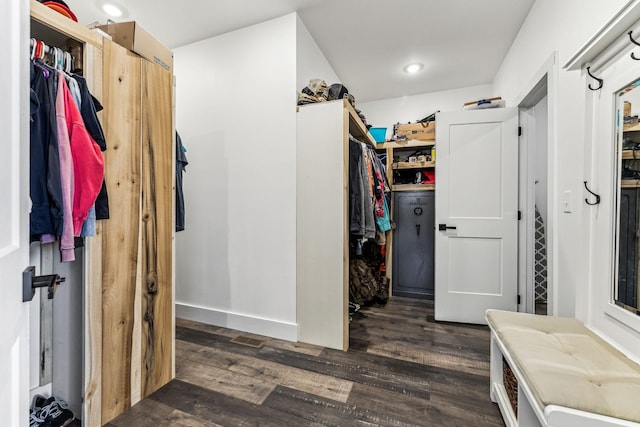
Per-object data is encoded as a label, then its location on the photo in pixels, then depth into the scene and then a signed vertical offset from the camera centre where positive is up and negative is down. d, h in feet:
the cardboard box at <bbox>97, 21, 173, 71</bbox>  4.65 +3.05
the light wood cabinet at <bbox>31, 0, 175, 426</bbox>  4.08 -0.45
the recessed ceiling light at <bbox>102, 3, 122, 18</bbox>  6.84 +5.18
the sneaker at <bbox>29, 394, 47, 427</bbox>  3.73 -2.81
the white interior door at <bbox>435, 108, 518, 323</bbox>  7.99 -0.04
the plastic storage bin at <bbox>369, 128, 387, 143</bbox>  11.10 +3.19
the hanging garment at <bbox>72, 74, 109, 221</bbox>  3.91 +1.29
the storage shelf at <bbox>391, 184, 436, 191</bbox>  10.33 +0.98
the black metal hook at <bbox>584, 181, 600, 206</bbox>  3.99 +0.20
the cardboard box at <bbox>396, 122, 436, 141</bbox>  10.44 +3.17
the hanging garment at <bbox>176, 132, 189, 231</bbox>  6.50 +0.43
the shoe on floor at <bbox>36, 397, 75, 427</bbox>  3.81 -2.92
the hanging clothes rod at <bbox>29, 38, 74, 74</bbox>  3.60 +2.16
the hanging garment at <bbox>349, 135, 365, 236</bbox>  7.17 +0.46
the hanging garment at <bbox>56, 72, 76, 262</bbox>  3.56 +0.53
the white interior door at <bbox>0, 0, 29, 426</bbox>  1.52 -0.01
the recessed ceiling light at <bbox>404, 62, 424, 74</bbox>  9.71 +5.24
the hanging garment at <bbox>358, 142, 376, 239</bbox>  7.56 +0.31
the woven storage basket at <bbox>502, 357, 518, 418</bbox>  3.95 -2.65
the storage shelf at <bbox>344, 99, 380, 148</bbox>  6.97 +2.58
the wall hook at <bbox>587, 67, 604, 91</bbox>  3.93 +1.90
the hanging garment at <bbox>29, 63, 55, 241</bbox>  3.35 +0.70
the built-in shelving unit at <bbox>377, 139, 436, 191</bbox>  10.41 +1.91
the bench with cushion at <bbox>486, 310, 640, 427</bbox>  2.54 -1.77
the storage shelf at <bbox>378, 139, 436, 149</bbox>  10.37 +2.68
